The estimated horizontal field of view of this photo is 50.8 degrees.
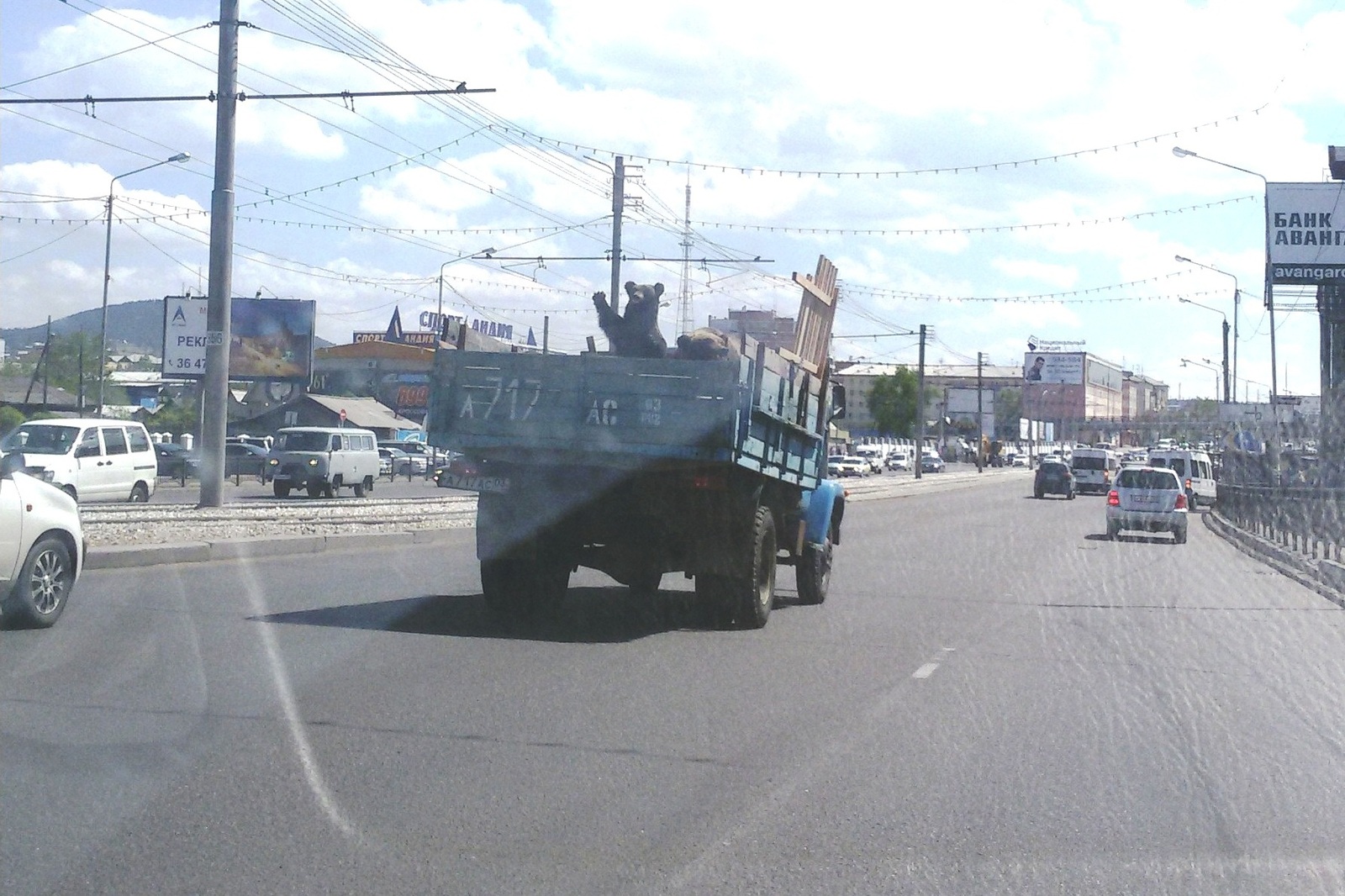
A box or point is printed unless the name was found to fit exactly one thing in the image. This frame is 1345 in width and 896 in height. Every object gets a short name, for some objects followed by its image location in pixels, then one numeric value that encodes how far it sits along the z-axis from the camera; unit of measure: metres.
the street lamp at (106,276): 50.94
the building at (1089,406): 146.00
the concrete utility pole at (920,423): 73.94
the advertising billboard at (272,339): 62.34
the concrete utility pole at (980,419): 99.00
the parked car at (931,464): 95.22
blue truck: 11.12
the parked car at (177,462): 44.66
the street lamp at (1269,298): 47.12
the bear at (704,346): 11.73
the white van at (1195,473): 49.59
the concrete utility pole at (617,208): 36.09
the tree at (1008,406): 169.88
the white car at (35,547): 10.15
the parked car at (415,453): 59.22
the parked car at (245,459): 46.62
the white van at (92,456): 25.34
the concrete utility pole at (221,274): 23.14
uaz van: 35.28
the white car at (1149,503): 29.66
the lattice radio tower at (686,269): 43.67
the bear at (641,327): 12.30
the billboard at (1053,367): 112.31
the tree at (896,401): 149.12
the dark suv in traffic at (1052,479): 53.19
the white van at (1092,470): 60.12
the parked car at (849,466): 78.00
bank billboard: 46.59
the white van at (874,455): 94.19
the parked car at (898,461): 98.06
